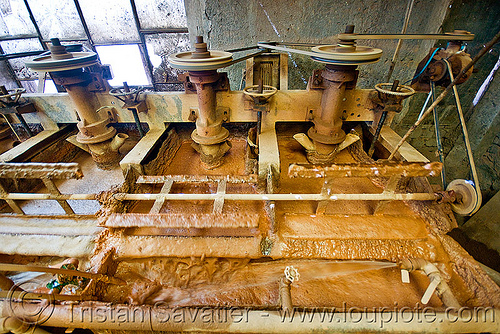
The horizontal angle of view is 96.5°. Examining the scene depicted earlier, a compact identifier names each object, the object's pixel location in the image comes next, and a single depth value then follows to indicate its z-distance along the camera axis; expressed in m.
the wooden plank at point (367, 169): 1.85
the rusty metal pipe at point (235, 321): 1.39
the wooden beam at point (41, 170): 1.98
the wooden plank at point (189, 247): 2.03
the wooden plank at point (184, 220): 1.95
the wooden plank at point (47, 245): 2.13
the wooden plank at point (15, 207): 2.38
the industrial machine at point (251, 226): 1.45
